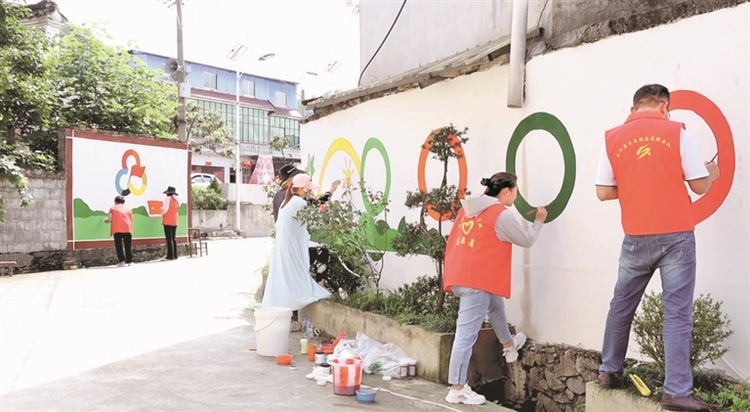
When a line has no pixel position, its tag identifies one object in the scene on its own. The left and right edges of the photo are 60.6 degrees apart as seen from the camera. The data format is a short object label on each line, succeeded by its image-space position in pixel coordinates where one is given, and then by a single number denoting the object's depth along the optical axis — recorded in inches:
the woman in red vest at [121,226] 604.7
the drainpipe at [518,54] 219.3
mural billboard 590.6
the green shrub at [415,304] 231.0
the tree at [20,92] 529.0
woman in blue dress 301.0
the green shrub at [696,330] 149.0
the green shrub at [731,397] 136.5
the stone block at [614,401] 147.0
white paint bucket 257.9
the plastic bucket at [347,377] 204.5
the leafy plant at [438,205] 234.5
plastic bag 229.8
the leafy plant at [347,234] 287.4
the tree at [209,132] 1444.4
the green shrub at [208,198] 1131.9
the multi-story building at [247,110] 1651.1
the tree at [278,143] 1526.8
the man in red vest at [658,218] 142.3
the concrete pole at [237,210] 1133.7
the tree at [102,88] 708.0
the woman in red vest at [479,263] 196.4
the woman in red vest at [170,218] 670.5
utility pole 784.9
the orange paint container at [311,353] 256.1
